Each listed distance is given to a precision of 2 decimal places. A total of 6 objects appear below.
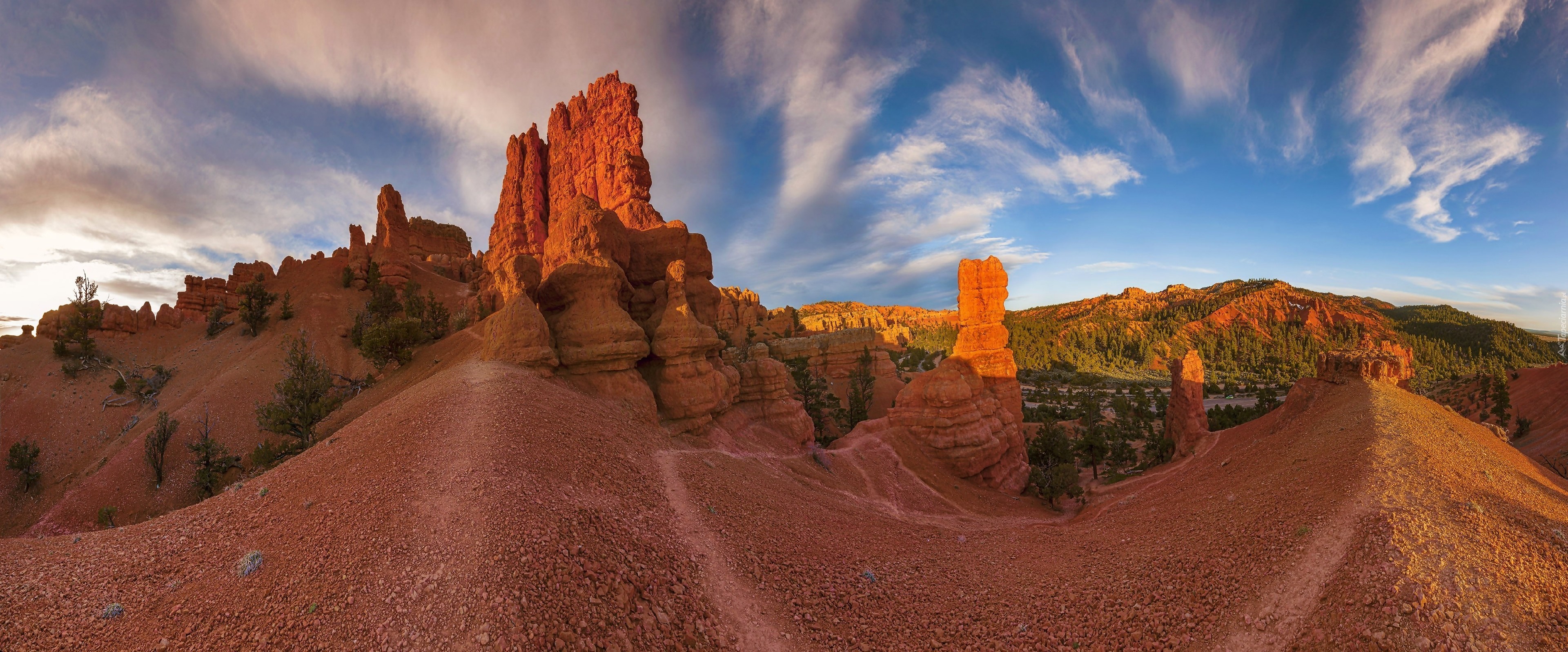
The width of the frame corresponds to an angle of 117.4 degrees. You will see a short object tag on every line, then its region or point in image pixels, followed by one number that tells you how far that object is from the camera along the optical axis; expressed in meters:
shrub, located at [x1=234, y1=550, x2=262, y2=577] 6.76
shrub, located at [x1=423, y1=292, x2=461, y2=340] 26.73
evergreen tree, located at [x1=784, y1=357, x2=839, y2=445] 33.22
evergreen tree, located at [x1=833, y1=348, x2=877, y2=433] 37.66
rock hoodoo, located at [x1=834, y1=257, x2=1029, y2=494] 25.11
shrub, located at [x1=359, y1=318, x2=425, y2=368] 22.52
